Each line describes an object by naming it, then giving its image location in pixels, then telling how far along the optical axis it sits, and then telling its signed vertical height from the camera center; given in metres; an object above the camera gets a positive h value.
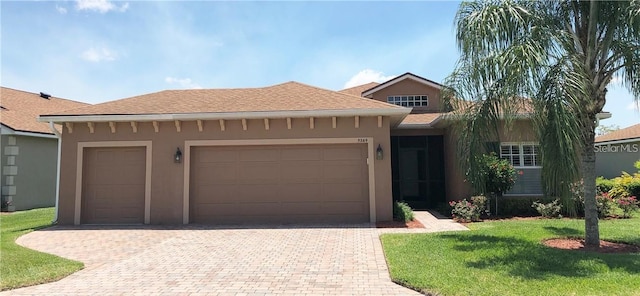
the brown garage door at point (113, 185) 11.52 -0.38
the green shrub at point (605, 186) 14.20 -0.66
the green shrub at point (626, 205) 11.22 -1.08
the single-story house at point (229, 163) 11.10 +0.26
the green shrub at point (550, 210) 11.49 -1.23
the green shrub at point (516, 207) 12.08 -1.19
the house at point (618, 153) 18.30 +0.72
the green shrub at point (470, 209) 11.25 -1.18
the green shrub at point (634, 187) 13.48 -0.67
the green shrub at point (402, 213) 10.87 -1.25
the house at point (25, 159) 14.66 +0.55
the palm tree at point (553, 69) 5.94 +1.68
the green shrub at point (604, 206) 11.41 -1.13
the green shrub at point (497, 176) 11.55 -0.21
